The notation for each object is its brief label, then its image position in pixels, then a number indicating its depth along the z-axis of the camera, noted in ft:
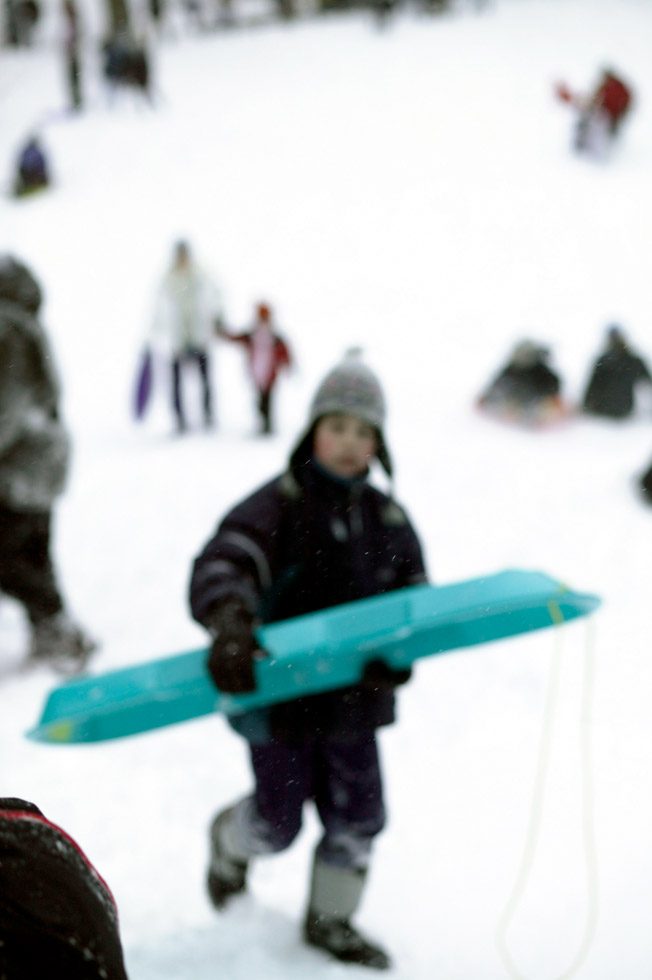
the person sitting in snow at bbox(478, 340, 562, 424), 46.75
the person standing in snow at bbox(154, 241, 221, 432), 45.98
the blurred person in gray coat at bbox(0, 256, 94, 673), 19.86
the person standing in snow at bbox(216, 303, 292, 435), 44.80
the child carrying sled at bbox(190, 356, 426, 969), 12.62
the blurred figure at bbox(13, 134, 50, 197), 83.82
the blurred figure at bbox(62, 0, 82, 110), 107.86
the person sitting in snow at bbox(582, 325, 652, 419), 47.78
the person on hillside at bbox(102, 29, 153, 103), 107.14
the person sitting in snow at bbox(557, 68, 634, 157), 90.17
